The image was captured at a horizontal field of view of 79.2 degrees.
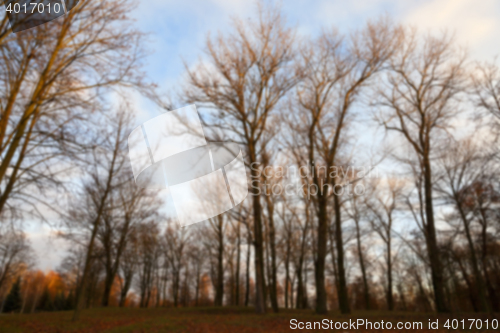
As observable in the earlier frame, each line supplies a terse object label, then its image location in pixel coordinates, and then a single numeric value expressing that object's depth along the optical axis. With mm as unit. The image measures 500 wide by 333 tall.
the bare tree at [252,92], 14008
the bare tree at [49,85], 6945
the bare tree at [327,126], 14062
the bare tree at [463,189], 19966
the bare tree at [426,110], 15125
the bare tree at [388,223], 26531
